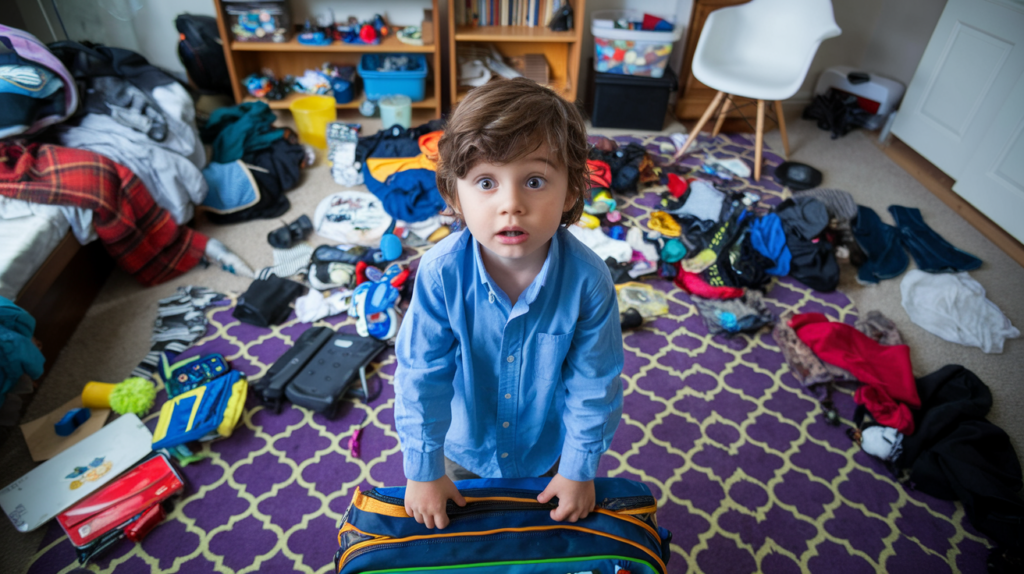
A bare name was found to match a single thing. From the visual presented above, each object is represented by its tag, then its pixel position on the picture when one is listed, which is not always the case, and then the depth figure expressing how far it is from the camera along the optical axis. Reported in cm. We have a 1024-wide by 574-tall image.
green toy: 159
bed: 161
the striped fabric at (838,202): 242
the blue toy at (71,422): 153
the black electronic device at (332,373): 163
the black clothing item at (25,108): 177
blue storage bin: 302
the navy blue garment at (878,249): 225
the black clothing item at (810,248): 217
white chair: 268
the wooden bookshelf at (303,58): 289
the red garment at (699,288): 210
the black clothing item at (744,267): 214
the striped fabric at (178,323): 178
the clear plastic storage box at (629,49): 293
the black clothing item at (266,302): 191
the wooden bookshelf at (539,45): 296
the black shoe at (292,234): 225
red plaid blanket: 177
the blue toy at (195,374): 167
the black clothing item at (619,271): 218
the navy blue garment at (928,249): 226
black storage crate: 309
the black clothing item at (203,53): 282
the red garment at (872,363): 165
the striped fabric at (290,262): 213
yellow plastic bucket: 290
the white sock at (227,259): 213
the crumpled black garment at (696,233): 228
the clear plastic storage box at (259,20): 282
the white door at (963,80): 243
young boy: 67
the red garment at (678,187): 263
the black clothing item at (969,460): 140
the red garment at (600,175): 252
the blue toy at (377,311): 185
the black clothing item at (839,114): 327
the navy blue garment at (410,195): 241
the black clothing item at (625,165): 265
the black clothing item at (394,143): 269
